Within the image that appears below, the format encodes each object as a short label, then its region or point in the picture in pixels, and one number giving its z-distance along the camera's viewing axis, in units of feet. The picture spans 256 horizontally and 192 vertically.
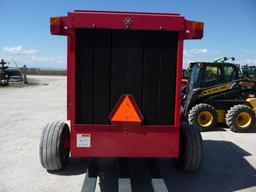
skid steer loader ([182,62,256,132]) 17.97
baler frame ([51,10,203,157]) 7.80
